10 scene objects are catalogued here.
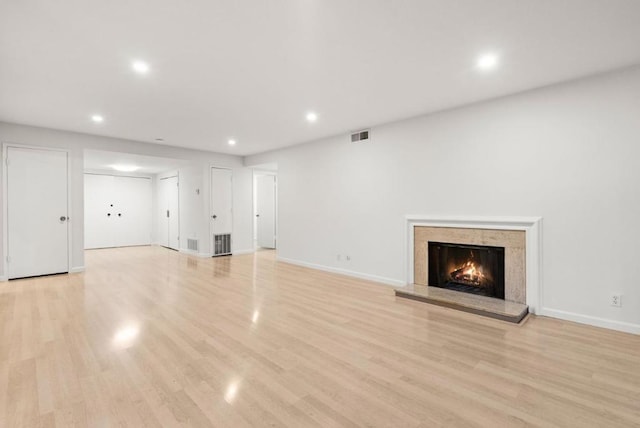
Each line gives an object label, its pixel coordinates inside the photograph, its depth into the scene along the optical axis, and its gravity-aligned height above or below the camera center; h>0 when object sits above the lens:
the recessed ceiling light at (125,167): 8.34 +1.35
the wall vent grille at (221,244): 7.77 -0.82
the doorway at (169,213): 8.80 +0.02
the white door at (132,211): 9.49 +0.09
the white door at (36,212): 5.09 +0.04
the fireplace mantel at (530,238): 3.48 -0.31
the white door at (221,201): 7.72 +0.33
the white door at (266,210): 9.18 +0.10
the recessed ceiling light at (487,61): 2.78 +1.45
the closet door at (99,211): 8.97 +0.09
